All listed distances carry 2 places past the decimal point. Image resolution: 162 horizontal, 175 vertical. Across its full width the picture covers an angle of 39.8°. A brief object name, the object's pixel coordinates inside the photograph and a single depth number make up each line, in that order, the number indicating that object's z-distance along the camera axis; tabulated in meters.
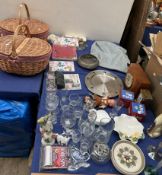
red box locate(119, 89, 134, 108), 1.31
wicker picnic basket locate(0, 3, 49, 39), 1.60
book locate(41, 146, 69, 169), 0.95
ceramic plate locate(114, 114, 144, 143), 1.14
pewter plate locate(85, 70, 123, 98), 1.42
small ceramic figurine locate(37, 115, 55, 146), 1.04
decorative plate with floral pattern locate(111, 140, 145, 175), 1.00
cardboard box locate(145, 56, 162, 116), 1.30
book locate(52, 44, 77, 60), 1.64
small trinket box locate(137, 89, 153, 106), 1.30
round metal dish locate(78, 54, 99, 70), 1.57
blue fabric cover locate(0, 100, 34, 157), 1.34
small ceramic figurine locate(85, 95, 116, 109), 1.30
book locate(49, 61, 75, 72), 1.53
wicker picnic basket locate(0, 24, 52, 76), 1.31
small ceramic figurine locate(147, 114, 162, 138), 1.15
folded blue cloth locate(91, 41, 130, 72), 1.66
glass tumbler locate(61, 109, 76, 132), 1.15
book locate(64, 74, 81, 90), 1.41
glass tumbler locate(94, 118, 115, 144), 1.11
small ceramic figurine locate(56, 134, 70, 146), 1.06
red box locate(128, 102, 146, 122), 1.25
